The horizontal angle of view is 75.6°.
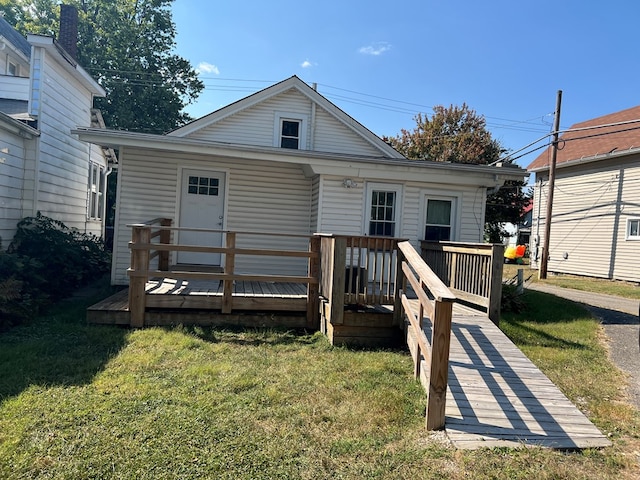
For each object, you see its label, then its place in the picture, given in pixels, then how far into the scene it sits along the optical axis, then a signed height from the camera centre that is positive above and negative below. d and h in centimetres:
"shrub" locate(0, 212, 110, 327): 581 -106
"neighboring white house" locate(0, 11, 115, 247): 793 +152
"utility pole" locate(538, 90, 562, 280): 1491 +190
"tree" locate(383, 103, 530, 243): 2527 +574
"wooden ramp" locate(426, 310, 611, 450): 314 -144
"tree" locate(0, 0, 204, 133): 2542 +1030
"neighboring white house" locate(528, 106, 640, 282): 1417 +162
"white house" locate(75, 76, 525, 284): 809 +68
